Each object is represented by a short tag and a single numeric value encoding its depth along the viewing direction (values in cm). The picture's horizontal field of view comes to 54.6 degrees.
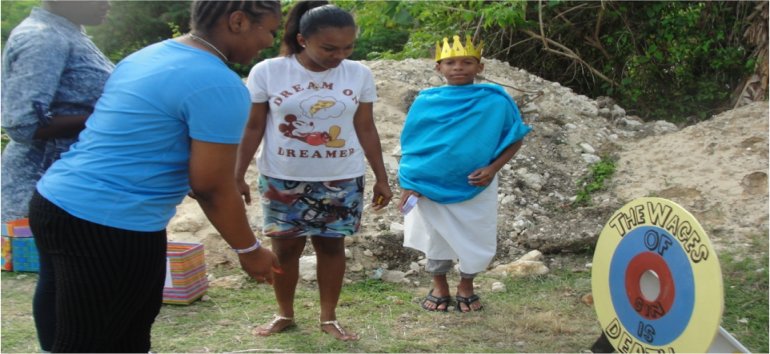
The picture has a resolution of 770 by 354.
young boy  410
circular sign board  266
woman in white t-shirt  338
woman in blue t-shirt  215
